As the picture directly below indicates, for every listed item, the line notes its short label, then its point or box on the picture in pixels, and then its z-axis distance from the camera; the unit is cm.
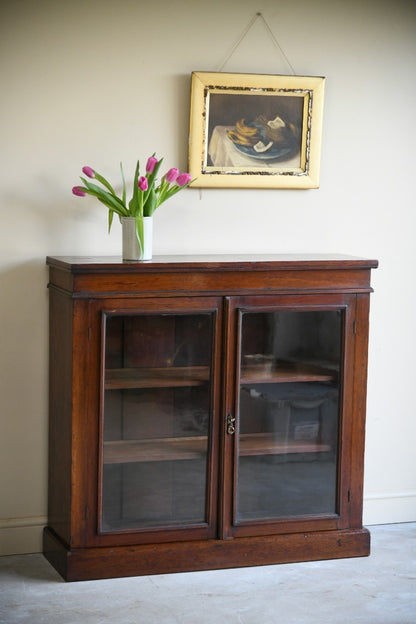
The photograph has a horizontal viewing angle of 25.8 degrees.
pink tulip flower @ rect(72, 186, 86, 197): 347
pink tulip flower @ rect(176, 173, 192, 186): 352
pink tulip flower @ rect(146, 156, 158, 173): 344
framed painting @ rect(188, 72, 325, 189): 371
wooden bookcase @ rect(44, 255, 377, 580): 338
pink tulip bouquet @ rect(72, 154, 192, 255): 344
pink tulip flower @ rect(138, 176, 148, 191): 336
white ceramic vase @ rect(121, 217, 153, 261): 343
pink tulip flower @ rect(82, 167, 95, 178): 346
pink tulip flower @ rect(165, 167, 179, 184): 346
